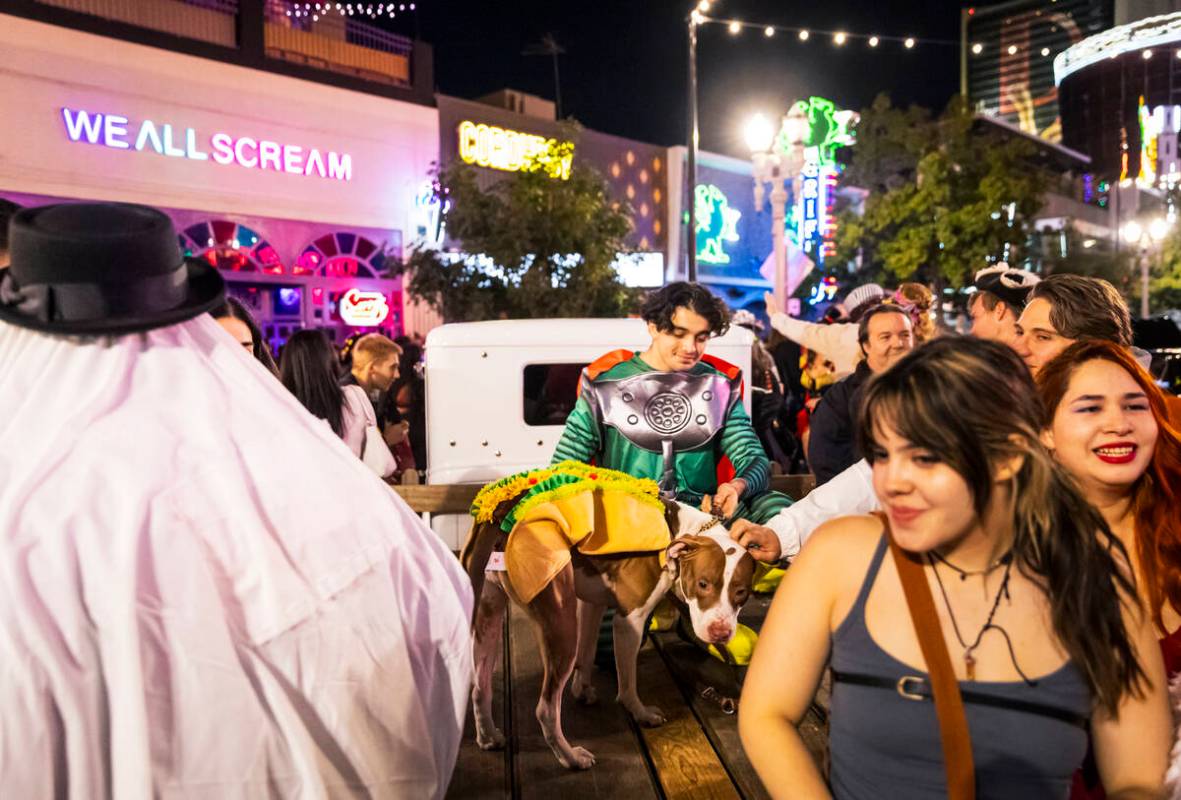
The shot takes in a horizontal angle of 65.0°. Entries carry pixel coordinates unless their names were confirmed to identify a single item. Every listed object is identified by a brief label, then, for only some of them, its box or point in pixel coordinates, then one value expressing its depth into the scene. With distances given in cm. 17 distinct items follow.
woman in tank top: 167
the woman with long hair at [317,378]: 520
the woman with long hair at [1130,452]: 233
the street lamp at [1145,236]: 3388
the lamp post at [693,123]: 1414
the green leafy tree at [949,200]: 2572
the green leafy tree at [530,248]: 1831
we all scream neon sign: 1630
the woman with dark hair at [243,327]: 390
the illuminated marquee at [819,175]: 2261
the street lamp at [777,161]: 1409
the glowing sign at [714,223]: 2933
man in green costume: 432
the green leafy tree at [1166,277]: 3944
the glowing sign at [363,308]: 2005
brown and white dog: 367
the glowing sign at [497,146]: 2205
